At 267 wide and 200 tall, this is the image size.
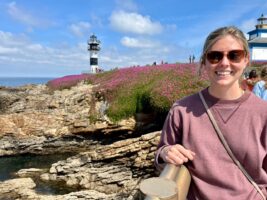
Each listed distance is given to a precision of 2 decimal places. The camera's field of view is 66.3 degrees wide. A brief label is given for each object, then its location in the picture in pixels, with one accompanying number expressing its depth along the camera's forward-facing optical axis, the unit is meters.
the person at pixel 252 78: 6.37
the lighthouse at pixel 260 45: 28.14
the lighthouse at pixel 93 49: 36.48
